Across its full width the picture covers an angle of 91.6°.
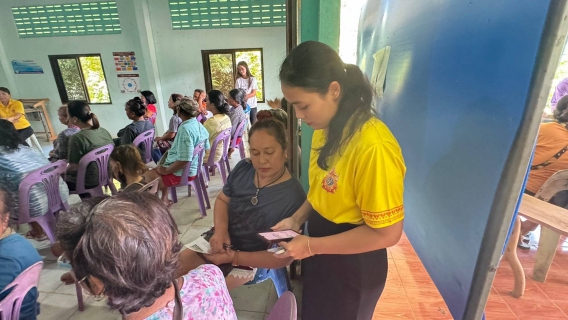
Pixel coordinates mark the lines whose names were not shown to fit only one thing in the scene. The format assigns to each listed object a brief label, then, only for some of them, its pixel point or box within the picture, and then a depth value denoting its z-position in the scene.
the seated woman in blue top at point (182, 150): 2.54
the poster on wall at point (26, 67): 6.55
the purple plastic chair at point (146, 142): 3.10
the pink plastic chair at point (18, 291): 1.08
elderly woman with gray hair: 0.60
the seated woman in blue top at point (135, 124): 3.20
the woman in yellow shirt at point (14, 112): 4.59
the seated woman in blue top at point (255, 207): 1.35
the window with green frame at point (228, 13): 5.77
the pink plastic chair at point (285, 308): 0.75
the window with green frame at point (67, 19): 6.04
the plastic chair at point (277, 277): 1.47
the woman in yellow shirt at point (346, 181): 0.75
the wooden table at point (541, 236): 1.46
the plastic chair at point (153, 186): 1.86
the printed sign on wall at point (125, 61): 6.25
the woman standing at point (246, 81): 5.35
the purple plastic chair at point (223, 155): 3.11
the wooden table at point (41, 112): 6.43
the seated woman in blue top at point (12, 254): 1.15
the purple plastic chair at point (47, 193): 1.95
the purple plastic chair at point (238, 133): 3.98
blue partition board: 0.56
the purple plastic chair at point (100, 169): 2.40
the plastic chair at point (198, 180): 2.64
